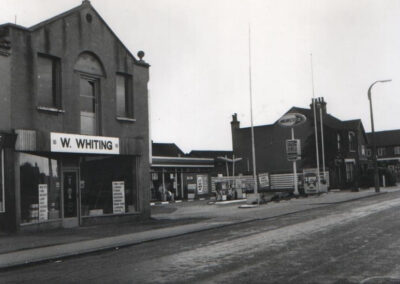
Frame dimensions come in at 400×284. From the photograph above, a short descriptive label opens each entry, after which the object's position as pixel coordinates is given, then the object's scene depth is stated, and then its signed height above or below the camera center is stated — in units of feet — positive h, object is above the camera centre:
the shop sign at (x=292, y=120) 110.93 +13.31
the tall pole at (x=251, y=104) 91.66 +14.10
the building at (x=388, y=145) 297.53 +18.27
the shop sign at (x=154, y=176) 124.92 +1.93
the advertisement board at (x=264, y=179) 149.38 +0.07
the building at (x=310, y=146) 174.19 +12.32
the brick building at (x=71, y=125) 53.88 +7.70
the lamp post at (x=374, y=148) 122.31 +7.03
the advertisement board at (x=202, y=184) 138.41 -0.65
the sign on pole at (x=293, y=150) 102.37 +5.95
